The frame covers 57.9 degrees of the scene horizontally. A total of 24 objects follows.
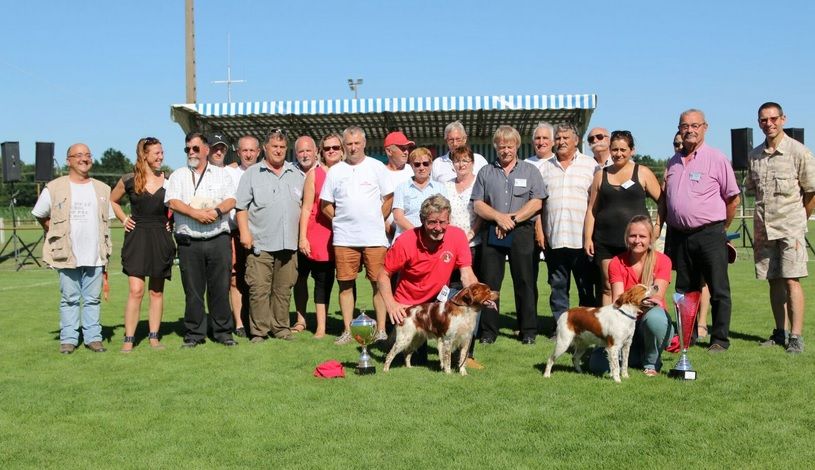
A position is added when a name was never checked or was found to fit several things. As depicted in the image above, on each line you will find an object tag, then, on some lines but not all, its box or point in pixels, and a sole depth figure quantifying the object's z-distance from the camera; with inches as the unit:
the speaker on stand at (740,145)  637.9
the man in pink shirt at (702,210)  223.9
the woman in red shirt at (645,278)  198.2
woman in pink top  255.1
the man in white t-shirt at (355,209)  247.8
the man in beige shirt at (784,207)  225.8
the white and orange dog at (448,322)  196.4
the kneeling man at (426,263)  209.5
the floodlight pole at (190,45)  826.2
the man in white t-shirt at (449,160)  257.4
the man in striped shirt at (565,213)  246.1
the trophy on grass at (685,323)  191.4
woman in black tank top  222.7
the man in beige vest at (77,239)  241.4
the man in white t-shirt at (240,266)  277.0
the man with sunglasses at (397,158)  263.4
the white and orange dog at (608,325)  185.9
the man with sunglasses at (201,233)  243.4
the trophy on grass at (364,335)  202.2
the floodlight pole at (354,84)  1980.8
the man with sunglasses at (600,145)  253.3
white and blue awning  802.8
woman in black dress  243.8
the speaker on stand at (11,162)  707.4
